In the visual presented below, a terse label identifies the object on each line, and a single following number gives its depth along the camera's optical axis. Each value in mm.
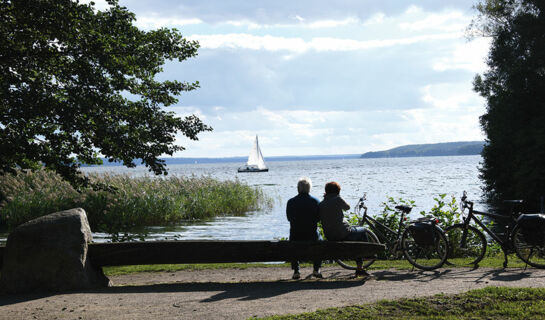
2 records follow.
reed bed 23672
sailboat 112006
